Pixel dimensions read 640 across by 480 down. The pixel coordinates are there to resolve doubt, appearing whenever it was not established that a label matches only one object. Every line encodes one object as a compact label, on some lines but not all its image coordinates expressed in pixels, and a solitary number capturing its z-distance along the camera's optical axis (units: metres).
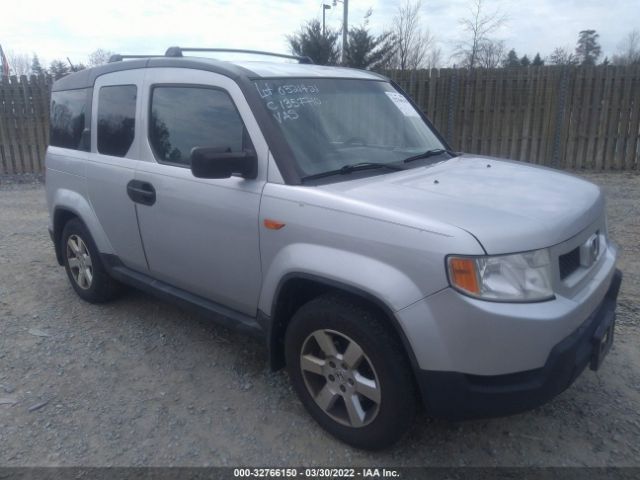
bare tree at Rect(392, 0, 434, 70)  29.48
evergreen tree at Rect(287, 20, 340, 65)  26.38
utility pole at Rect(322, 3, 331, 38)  26.96
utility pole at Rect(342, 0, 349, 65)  23.50
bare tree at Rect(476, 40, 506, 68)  28.55
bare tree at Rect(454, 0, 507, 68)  27.47
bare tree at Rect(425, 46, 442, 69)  32.03
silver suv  2.33
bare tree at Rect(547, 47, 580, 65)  33.61
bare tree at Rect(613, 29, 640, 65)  37.31
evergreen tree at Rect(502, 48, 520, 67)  41.50
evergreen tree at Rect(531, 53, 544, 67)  40.53
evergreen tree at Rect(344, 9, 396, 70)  28.41
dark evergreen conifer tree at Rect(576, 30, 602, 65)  50.44
